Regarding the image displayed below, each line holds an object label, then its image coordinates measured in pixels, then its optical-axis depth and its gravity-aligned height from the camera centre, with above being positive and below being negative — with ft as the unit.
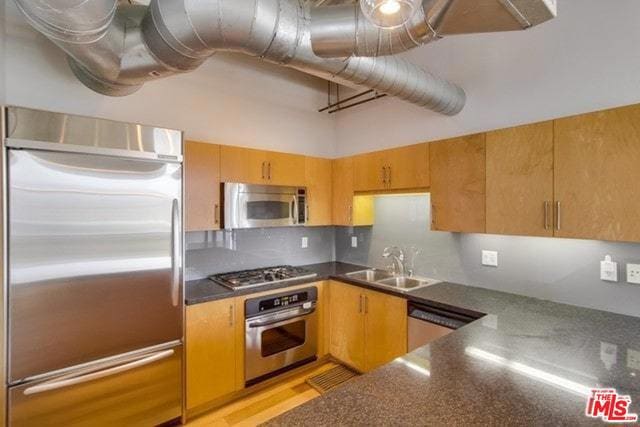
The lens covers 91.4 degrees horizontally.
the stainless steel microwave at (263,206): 8.38 +0.27
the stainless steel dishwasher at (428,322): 6.68 -2.39
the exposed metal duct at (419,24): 4.22 +2.81
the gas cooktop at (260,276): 8.32 -1.80
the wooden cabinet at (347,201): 10.18 +0.46
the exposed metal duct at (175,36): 4.42 +2.80
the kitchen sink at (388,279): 9.04 -1.96
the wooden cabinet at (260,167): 8.49 +1.41
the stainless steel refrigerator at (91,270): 5.18 -1.03
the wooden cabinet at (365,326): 7.80 -3.04
